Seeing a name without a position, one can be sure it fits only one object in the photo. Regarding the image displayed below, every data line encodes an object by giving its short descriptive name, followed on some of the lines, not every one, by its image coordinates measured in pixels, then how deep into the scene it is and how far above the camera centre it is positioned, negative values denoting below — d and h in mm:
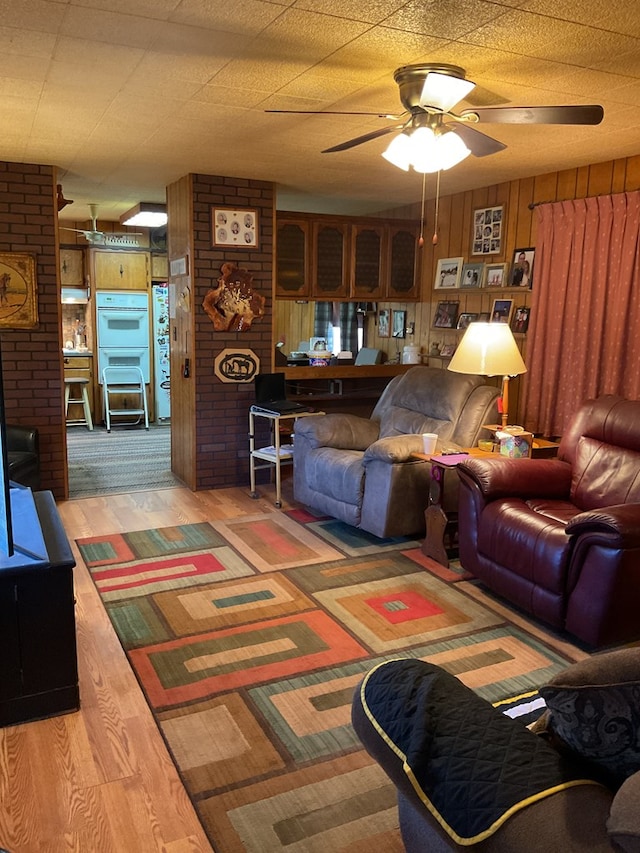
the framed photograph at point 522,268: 4781 +424
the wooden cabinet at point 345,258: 5551 +547
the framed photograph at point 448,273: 5508 +437
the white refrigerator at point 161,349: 8180 -356
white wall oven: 7895 -123
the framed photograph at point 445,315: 5613 +101
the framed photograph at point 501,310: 5000 +137
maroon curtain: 4035 +139
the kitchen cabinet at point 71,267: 7922 +560
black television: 2268 -797
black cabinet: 2342 -1098
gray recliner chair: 4039 -781
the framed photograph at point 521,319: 4840 +74
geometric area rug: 2023 -1363
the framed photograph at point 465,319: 5402 +70
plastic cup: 3961 -649
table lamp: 3828 -131
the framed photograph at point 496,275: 5012 +393
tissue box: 3875 -648
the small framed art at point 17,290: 4750 +173
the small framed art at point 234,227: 5105 +695
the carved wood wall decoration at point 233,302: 5160 +145
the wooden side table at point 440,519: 3863 -1070
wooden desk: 5742 -538
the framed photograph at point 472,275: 5262 +408
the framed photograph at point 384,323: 6578 +25
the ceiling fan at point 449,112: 2369 +793
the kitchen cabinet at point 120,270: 7844 +546
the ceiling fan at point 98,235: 7332 +900
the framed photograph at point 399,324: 6316 +19
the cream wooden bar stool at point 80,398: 7816 -929
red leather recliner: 2775 -869
